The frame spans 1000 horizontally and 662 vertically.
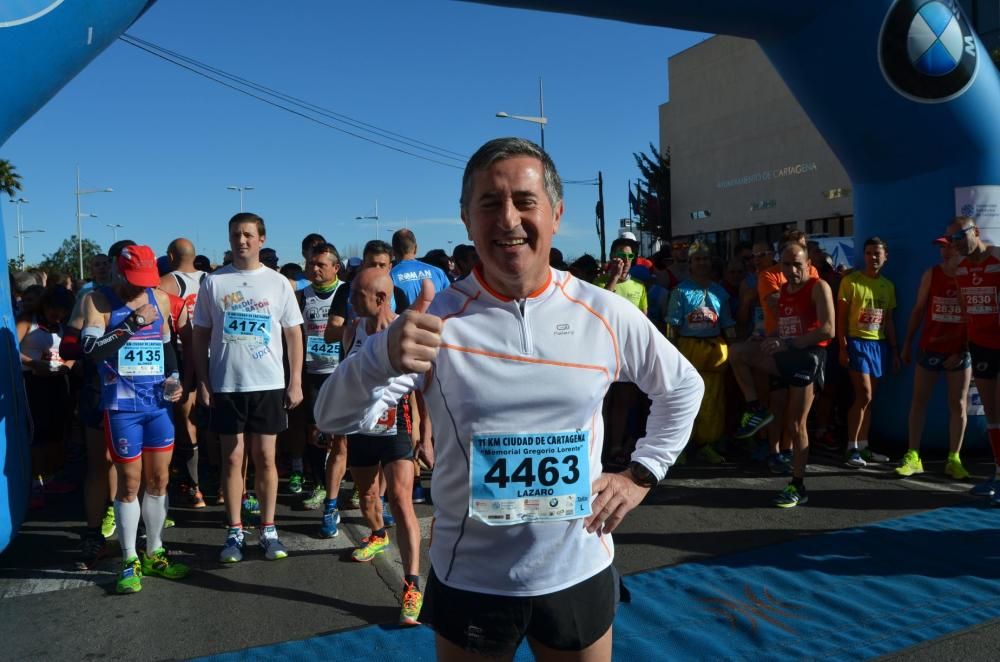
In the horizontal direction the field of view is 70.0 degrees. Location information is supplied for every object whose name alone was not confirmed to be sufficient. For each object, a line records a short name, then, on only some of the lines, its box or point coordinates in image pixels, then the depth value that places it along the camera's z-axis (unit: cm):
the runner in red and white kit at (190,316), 586
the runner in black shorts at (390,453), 374
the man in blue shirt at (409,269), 598
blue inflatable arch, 596
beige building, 2670
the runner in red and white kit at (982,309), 539
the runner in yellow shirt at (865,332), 647
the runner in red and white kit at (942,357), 585
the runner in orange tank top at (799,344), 529
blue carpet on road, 332
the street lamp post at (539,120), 2725
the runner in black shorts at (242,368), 452
